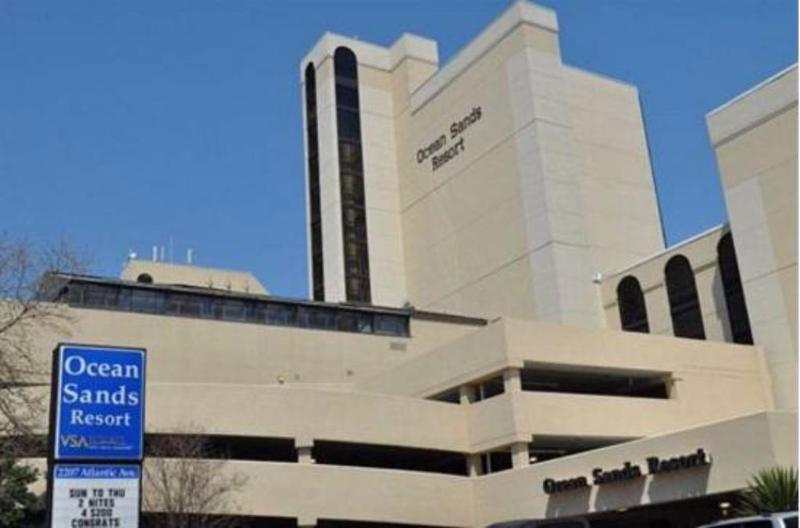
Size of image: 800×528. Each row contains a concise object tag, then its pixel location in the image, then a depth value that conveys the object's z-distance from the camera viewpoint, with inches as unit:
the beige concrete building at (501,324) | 1504.7
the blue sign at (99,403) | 649.7
